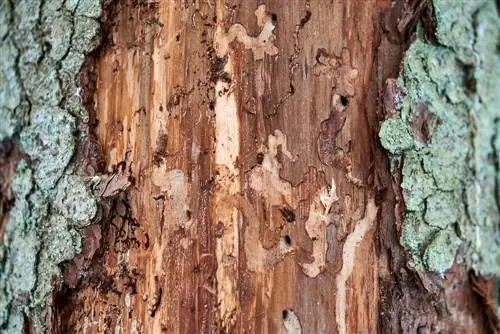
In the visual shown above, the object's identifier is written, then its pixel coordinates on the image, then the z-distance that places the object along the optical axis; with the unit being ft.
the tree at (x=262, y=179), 2.01
